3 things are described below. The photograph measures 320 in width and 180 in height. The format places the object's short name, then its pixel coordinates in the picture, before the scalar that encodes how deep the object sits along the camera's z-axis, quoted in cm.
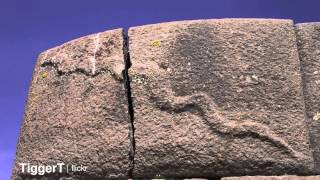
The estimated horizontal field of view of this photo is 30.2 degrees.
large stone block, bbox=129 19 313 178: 422
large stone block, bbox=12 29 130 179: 434
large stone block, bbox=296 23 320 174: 435
